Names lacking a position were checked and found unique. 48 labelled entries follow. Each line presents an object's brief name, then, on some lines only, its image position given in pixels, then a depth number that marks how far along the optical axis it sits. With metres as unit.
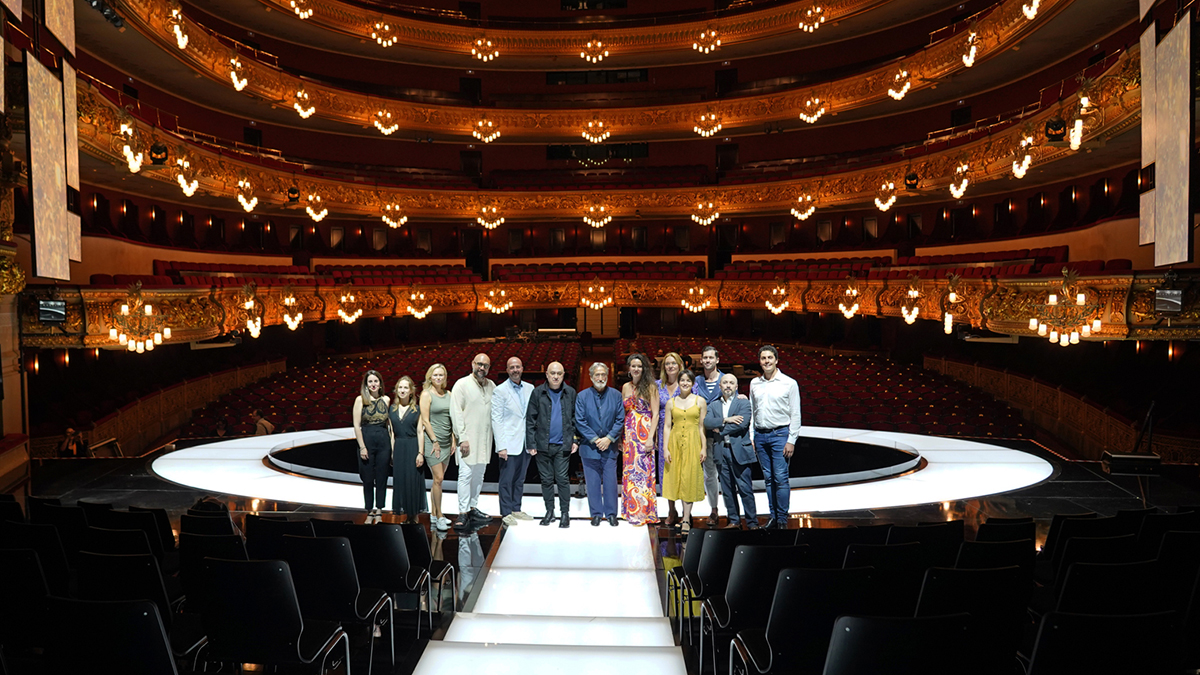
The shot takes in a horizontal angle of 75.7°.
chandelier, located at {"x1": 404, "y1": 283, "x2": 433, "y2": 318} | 27.14
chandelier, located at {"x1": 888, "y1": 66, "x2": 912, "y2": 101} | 23.09
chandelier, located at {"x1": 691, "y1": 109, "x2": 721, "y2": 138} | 28.77
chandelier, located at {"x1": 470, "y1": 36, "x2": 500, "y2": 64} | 28.45
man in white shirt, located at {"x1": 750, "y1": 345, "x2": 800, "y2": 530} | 6.64
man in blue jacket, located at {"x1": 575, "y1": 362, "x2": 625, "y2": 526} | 6.91
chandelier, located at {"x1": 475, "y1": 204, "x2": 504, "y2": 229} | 30.08
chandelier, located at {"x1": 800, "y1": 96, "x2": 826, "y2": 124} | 27.14
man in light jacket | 7.05
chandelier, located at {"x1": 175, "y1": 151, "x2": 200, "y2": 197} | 16.69
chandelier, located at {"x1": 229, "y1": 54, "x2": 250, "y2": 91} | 20.58
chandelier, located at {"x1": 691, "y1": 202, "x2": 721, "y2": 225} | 29.67
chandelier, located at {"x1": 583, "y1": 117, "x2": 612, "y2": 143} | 29.52
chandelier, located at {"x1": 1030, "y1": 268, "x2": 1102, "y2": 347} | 11.54
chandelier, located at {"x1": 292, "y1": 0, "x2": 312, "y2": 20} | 24.12
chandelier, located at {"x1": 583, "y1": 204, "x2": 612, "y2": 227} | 29.98
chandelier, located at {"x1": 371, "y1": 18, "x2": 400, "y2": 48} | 27.08
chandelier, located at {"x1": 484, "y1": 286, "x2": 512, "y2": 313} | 29.22
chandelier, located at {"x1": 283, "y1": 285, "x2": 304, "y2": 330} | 19.95
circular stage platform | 8.75
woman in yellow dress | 6.79
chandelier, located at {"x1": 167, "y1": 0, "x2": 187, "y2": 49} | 16.91
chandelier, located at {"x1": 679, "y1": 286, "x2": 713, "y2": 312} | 29.00
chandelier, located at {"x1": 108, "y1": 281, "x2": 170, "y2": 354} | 12.63
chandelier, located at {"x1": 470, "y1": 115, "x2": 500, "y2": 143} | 29.50
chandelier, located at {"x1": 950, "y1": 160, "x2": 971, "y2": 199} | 19.00
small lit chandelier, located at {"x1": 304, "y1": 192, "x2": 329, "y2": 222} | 24.48
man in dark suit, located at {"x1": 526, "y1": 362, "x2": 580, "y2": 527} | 6.95
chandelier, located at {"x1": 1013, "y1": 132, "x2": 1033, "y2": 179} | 15.98
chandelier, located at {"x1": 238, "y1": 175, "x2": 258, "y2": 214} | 19.75
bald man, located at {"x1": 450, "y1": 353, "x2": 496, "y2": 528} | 6.95
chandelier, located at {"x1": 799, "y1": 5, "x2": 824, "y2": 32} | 26.06
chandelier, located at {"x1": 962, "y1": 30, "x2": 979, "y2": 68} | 19.72
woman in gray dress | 6.95
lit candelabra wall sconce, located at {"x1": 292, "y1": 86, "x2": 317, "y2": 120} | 24.39
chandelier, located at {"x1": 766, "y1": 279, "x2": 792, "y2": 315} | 26.36
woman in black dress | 7.17
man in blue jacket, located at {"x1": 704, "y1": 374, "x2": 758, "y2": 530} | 6.78
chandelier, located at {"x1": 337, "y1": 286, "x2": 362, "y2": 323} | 23.98
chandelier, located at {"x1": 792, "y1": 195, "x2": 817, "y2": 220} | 27.20
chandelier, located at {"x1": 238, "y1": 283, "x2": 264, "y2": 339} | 17.16
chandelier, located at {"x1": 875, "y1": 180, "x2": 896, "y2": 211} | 22.94
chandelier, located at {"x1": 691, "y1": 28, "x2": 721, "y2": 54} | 28.78
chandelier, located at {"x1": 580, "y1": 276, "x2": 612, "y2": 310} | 29.66
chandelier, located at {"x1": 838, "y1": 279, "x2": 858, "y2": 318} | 22.86
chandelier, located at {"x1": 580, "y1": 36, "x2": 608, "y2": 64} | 29.00
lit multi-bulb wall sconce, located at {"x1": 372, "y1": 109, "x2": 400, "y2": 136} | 28.06
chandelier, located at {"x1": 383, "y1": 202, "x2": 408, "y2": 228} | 28.20
